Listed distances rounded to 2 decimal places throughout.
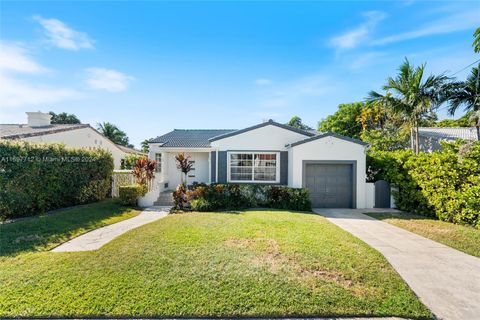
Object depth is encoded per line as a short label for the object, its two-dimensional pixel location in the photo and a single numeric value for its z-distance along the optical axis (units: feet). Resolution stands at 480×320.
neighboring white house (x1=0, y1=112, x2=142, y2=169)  47.76
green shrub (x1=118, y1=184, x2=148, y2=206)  41.57
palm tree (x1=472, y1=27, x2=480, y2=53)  33.91
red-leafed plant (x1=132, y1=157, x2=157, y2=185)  45.47
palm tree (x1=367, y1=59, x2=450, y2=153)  47.55
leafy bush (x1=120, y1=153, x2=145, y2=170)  82.69
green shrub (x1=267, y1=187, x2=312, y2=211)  41.04
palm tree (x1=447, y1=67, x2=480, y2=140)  44.55
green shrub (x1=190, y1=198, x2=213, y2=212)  38.78
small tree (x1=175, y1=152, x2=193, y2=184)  44.86
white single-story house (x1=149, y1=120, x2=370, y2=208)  43.47
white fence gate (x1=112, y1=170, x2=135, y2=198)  51.37
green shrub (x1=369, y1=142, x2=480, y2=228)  28.35
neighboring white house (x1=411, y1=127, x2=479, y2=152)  69.31
